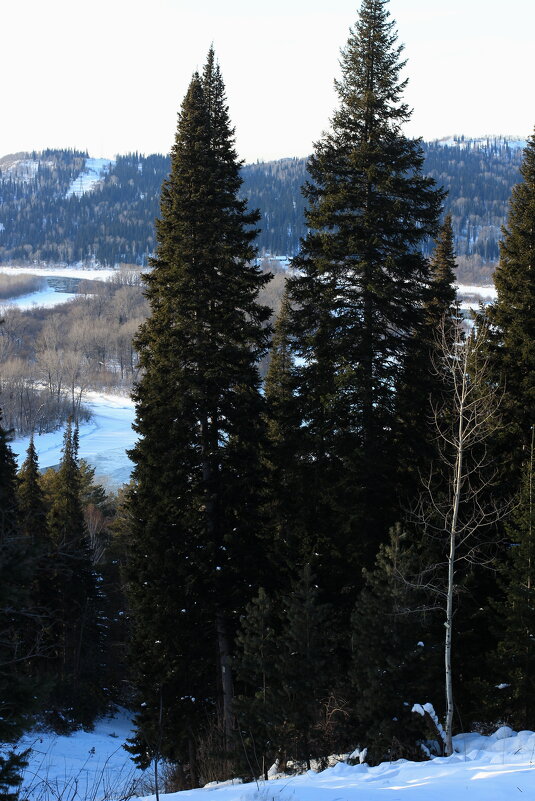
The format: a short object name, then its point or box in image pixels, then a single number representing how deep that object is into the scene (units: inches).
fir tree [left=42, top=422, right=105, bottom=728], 1167.0
